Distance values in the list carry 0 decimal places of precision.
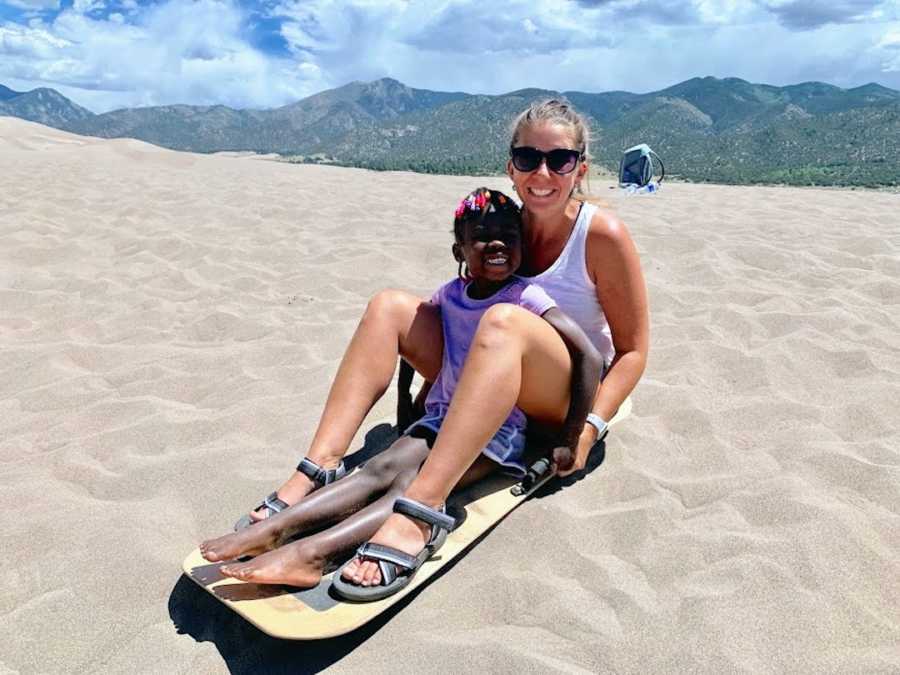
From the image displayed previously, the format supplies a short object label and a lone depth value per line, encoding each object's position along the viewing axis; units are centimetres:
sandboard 174
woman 204
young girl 188
